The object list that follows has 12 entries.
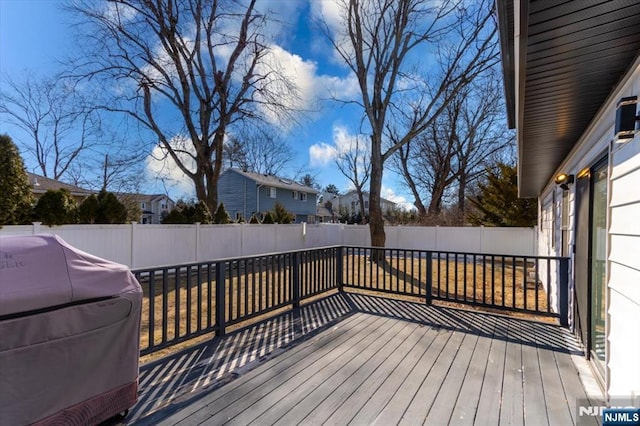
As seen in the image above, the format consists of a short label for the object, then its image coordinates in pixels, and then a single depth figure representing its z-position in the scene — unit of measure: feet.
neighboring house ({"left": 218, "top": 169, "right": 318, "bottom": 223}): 73.82
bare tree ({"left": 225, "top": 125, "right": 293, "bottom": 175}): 60.04
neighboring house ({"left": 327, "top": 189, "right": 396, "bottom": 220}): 122.70
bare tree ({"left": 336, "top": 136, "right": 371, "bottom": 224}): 69.92
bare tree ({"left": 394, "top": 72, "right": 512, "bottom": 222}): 56.24
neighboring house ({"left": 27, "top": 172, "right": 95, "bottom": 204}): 41.51
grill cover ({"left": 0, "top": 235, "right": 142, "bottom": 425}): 5.15
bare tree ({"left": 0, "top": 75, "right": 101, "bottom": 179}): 36.73
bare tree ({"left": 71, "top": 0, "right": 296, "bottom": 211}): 35.17
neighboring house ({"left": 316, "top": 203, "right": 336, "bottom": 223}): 104.15
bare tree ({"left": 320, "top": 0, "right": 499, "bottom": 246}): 31.48
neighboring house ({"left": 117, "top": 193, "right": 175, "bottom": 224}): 84.02
